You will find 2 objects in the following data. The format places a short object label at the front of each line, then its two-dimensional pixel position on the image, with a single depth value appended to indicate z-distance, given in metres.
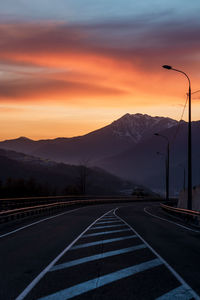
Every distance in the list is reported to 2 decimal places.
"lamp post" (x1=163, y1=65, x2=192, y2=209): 27.78
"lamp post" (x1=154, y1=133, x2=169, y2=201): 54.09
